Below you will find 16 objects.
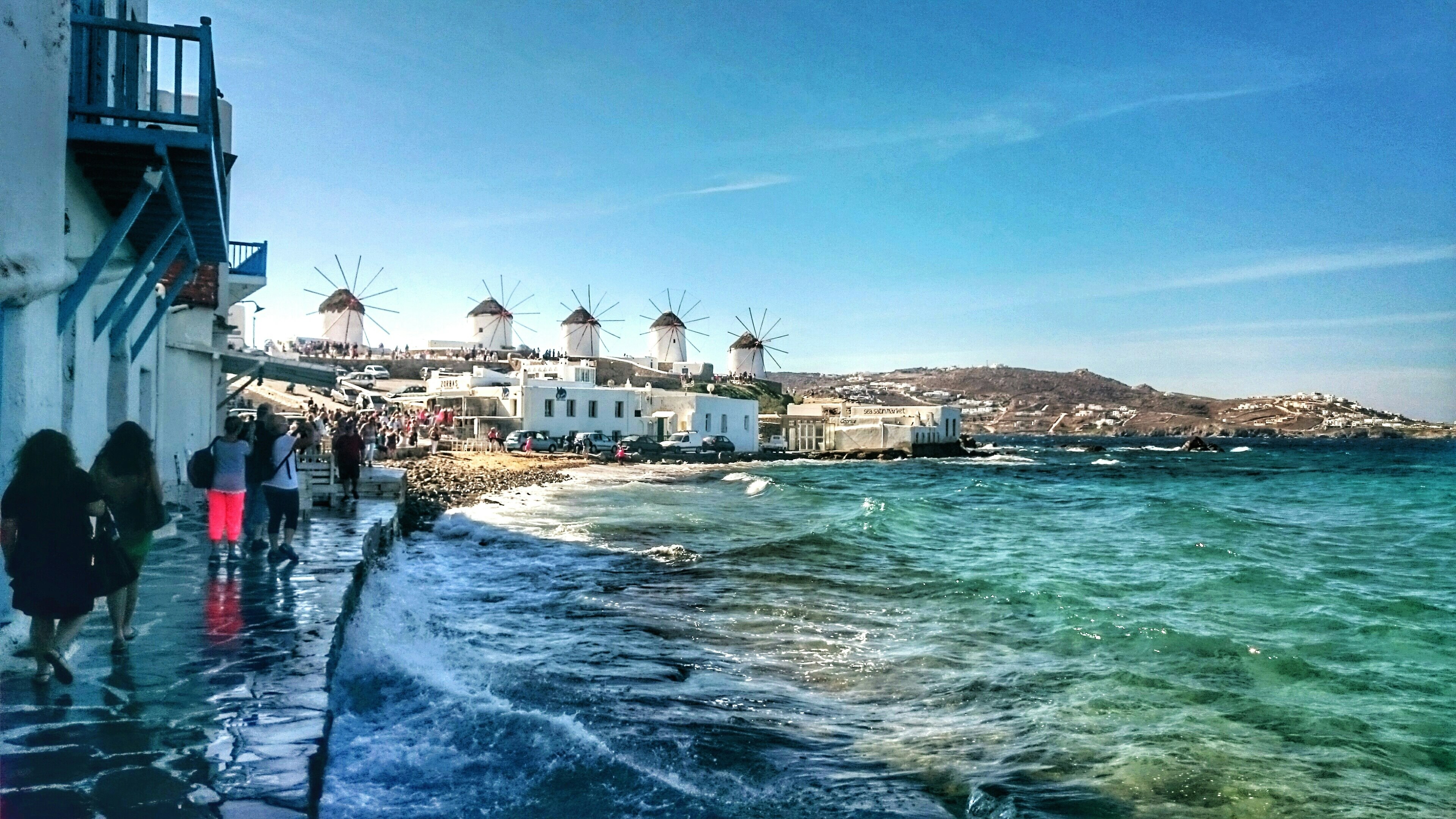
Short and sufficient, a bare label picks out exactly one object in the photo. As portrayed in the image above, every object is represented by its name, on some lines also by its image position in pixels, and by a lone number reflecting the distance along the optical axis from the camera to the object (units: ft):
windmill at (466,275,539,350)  369.71
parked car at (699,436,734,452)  204.23
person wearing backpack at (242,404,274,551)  34.83
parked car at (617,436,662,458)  186.19
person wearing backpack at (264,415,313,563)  34.32
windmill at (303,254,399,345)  330.13
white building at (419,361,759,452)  186.60
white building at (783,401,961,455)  253.65
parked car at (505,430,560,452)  172.45
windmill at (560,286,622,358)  374.02
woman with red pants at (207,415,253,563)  31.37
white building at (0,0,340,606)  19.40
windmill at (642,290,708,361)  388.98
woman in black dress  17.79
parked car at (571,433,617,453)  179.73
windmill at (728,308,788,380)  390.62
